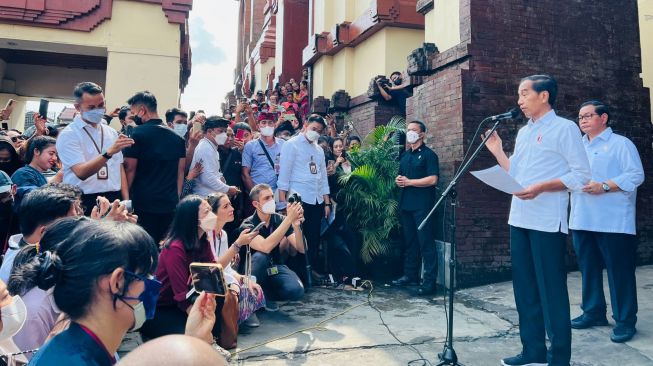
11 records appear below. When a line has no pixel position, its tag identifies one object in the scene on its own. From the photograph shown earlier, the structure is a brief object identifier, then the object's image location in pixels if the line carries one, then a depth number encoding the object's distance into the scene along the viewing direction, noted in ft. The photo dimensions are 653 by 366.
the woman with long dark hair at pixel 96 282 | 5.02
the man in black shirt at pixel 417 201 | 19.52
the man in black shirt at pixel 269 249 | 15.99
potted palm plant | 21.49
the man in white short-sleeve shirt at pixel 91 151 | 13.06
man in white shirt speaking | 10.79
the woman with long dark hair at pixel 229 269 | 13.30
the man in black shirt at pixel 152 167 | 15.31
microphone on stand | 11.27
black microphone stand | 11.18
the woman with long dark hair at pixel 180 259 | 11.57
